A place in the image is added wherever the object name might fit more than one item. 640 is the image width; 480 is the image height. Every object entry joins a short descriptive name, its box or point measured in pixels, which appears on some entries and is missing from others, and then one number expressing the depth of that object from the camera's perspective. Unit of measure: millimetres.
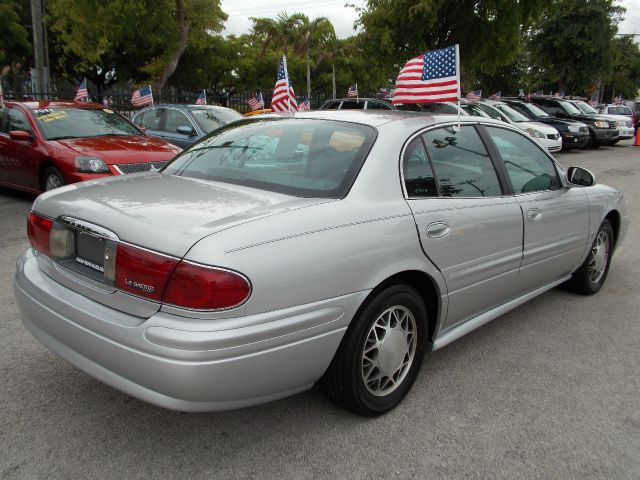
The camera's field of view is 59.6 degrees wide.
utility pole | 13398
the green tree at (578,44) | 27938
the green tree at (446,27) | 18031
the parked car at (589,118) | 19203
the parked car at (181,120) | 9711
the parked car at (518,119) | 15578
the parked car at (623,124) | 21156
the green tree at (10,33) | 24872
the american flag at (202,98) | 16281
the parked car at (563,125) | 17609
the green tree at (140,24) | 18953
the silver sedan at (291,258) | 2135
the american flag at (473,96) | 21806
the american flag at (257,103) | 18609
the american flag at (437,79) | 4375
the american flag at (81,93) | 14353
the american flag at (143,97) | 13906
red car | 6883
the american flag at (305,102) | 19775
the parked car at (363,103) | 16266
